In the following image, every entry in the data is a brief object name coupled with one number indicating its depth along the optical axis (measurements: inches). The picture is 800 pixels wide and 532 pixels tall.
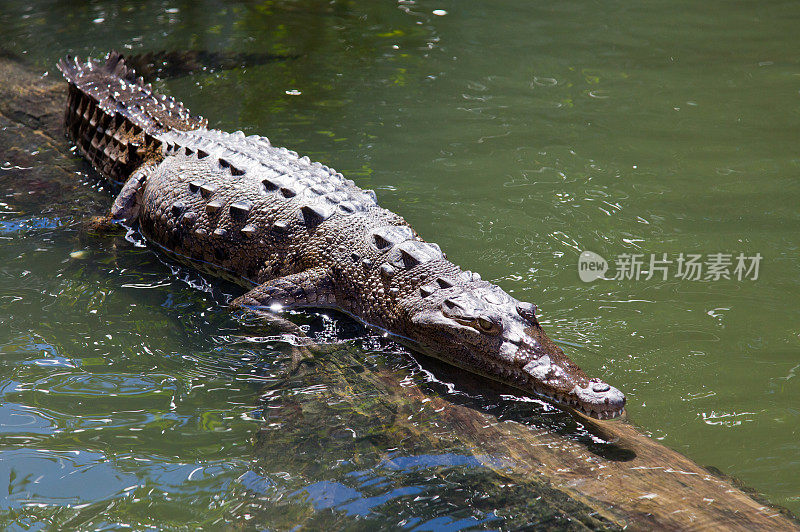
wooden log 244.4
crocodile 329.4
